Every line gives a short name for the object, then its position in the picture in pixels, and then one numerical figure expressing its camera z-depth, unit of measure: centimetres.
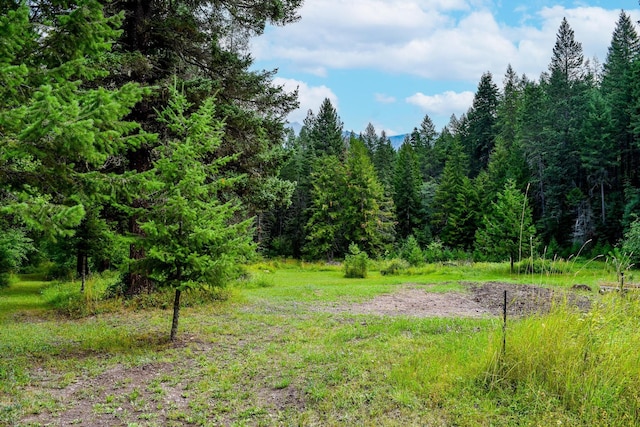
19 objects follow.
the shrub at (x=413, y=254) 2454
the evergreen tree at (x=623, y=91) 2973
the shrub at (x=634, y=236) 1579
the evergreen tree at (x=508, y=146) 3725
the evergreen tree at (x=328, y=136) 4209
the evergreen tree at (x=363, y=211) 3491
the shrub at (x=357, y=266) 2061
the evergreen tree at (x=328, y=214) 3581
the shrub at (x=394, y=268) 2131
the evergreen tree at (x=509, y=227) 1875
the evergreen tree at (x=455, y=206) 3888
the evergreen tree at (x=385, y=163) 4612
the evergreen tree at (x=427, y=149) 5288
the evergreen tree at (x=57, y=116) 363
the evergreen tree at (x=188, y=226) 640
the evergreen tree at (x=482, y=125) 5150
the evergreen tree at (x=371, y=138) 6662
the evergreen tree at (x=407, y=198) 4384
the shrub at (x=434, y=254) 3147
